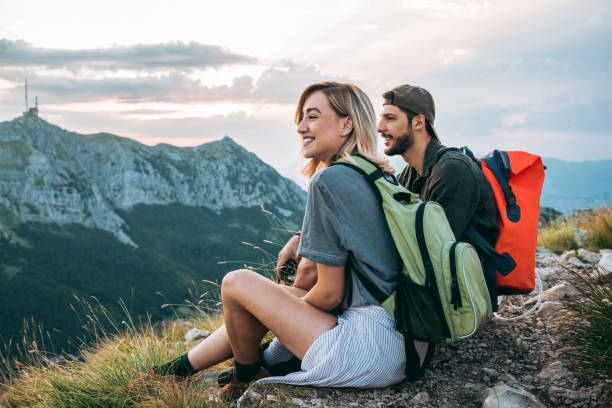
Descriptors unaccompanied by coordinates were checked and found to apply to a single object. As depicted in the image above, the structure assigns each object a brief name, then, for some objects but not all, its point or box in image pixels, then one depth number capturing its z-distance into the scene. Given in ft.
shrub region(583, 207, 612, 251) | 23.43
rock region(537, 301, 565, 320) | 12.06
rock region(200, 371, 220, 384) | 10.57
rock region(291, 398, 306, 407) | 7.98
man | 9.99
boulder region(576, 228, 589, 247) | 24.58
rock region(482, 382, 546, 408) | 7.73
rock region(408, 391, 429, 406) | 8.52
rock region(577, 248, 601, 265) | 19.94
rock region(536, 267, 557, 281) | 16.87
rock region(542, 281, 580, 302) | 12.96
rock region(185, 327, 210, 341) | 17.22
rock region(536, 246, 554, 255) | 24.20
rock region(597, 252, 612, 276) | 16.18
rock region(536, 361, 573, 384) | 8.96
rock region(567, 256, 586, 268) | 18.26
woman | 7.30
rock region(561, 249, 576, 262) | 21.01
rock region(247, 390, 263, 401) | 8.21
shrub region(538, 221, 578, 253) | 25.13
